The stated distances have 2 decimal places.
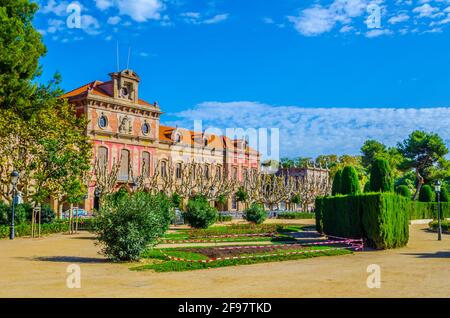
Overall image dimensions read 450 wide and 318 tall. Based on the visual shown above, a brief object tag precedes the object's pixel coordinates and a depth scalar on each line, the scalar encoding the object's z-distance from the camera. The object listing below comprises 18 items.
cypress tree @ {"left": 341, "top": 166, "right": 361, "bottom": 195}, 28.34
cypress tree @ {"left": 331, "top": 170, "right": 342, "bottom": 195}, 31.06
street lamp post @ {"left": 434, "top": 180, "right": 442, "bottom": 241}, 28.10
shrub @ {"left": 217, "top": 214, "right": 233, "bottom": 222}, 47.86
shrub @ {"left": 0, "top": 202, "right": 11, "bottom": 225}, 29.06
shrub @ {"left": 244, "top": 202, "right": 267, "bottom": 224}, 38.19
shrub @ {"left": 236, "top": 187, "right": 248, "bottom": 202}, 57.47
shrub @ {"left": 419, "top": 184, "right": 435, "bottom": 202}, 53.88
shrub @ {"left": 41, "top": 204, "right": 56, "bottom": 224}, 32.38
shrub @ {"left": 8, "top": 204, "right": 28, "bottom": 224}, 29.14
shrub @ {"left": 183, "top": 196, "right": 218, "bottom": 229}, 32.56
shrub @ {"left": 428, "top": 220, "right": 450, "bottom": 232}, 34.69
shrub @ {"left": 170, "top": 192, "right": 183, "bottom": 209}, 47.86
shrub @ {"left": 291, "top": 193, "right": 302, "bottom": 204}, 65.71
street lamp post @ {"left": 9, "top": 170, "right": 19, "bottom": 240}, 24.68
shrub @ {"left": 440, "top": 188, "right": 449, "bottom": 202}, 53.78
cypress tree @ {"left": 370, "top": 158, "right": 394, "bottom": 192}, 24.84
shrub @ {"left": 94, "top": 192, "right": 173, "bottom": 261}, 14.98
